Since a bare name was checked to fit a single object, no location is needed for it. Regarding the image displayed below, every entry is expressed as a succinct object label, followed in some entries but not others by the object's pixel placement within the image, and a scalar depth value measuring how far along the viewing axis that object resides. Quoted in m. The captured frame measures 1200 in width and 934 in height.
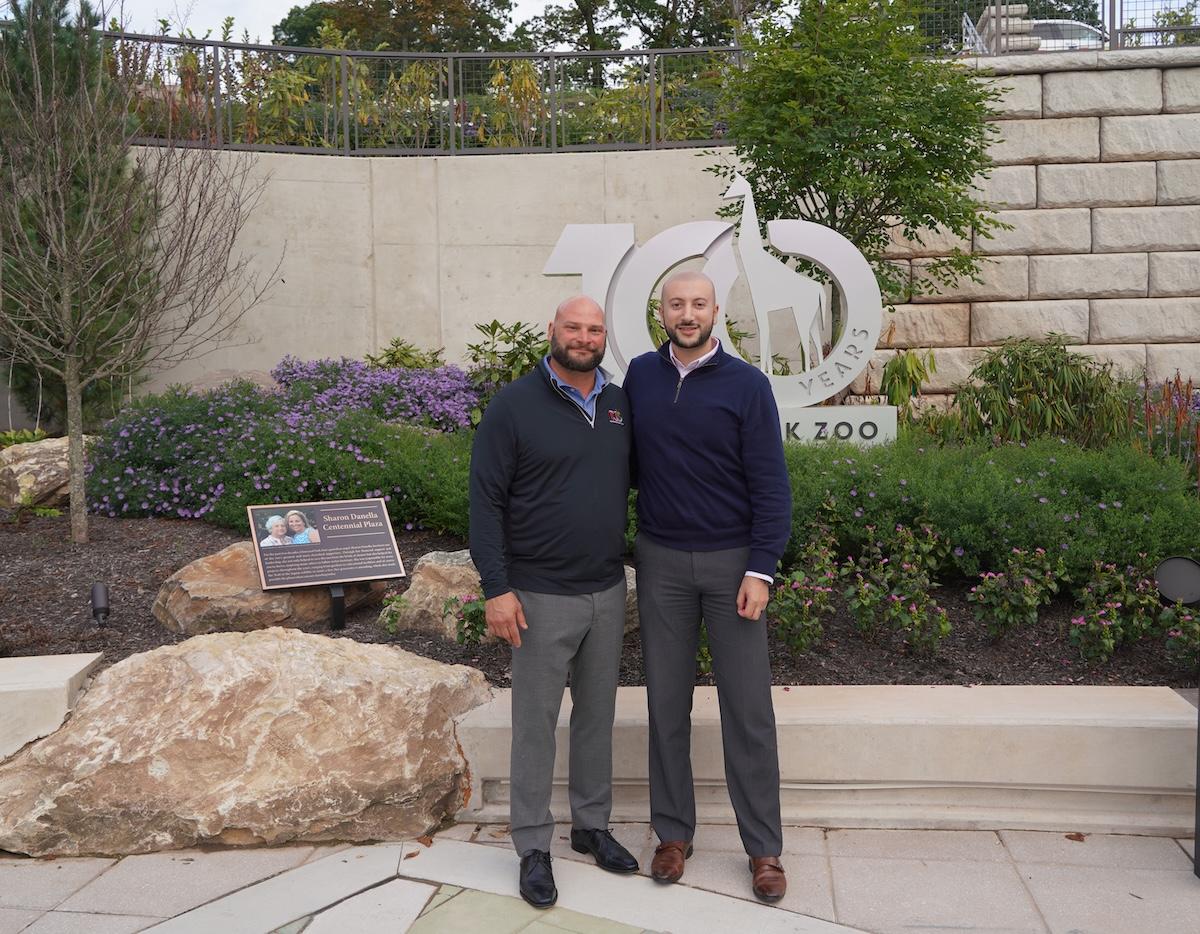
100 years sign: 7.02
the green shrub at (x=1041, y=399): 8.30
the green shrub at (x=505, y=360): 9.13
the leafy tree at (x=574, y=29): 21.06
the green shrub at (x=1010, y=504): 4.61
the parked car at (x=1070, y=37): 10.02
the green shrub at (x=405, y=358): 10.94
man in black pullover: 3.11
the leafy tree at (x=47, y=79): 7.19
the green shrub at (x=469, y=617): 4.31
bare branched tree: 5.88
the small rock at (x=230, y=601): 4.55
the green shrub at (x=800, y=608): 4.09
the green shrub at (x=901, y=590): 4.16
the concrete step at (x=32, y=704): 3.56
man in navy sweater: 3.12
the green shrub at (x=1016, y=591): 4.25
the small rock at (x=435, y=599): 4.58
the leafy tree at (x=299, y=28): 24.33
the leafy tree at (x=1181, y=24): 9.93
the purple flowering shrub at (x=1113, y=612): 4.11
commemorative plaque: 4.52
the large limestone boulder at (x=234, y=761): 3.45
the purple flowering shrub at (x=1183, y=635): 3.93
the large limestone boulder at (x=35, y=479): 7.10
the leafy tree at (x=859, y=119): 8.49
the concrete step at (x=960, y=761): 3.43
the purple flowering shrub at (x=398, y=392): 8.71
